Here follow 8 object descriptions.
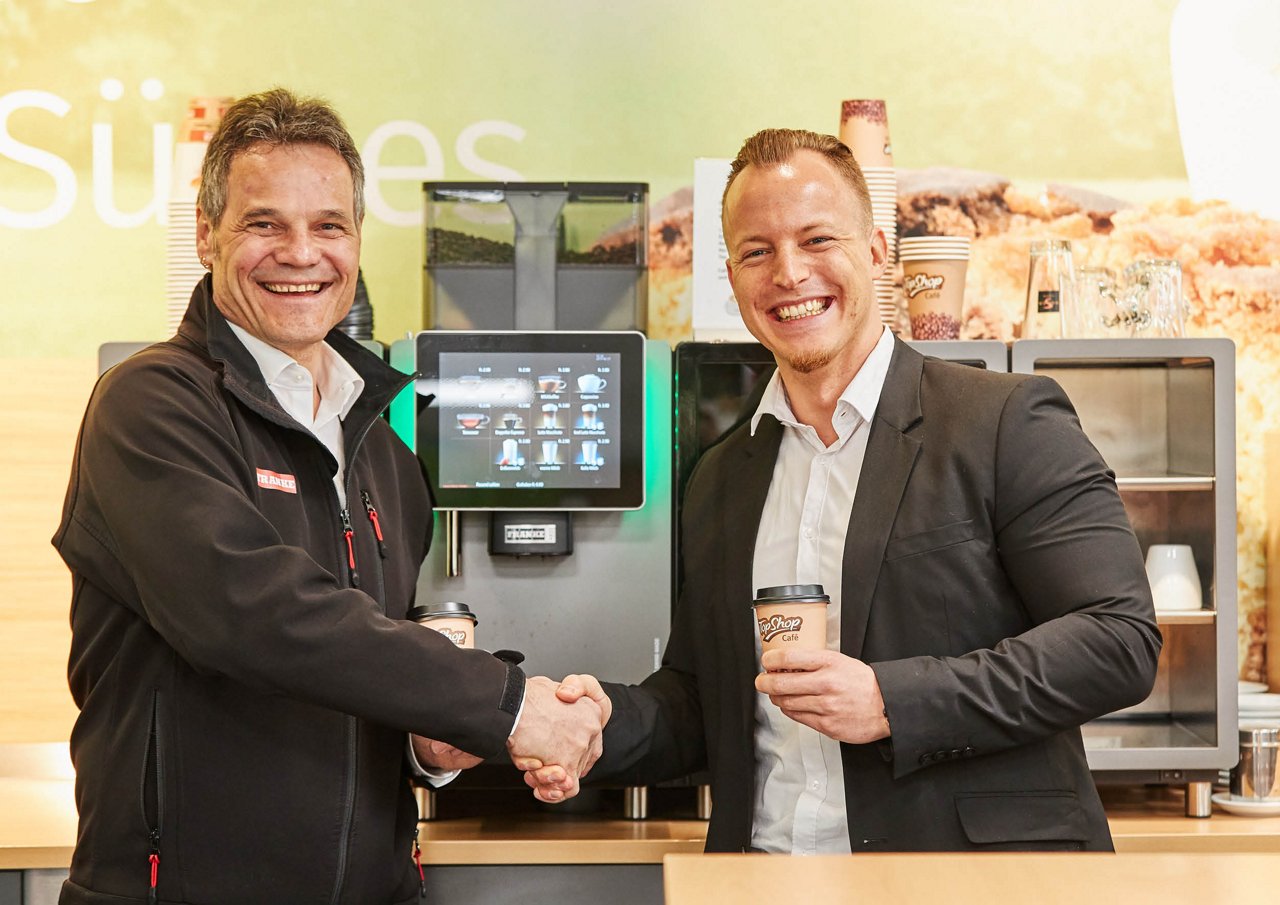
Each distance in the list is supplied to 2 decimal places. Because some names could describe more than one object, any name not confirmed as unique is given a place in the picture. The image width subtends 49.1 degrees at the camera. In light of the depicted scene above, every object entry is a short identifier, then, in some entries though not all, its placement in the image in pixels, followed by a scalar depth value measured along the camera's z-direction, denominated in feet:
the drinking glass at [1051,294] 9.95
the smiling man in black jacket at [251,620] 6.06
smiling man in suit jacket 6.38
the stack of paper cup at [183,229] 9.65
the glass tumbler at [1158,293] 9.91
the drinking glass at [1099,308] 9.93
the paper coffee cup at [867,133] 9.93
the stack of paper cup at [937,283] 9.79
